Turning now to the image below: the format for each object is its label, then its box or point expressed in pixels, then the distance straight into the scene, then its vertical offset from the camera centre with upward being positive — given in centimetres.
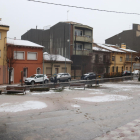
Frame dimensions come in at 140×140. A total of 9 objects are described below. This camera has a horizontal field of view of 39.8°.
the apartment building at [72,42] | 4328 +670
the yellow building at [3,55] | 3070 +239
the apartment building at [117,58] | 5298 +376
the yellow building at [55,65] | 3819 +114
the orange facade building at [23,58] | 3169 +207
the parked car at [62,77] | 3450 -123
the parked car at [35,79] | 3019 -142
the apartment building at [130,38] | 6725 +1166
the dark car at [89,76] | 4023 -118
